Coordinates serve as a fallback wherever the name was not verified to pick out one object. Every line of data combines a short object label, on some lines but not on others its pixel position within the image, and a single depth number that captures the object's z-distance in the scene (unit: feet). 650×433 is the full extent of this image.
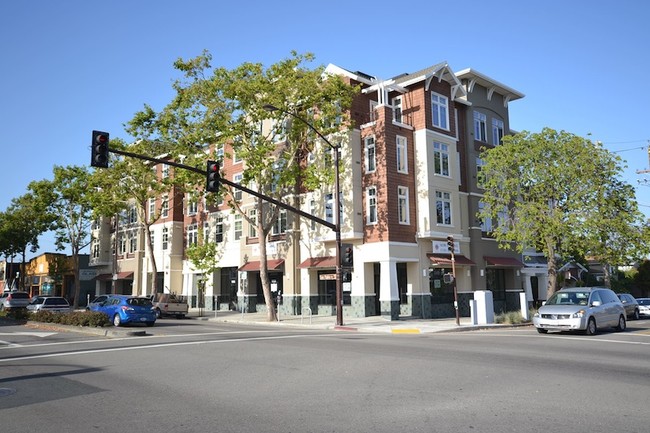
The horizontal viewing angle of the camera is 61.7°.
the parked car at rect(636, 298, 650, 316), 118.76
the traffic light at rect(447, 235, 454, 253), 88.14
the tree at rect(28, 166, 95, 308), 159.94
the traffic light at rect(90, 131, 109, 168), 55.13
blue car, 85.05
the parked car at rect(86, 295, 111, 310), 95.86
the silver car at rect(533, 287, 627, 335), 62.13
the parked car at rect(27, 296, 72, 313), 120.47
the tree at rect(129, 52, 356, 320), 98.07
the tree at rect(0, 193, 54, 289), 178.91
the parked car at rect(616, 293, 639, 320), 105.29
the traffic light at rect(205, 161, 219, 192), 65.32
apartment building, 106.01
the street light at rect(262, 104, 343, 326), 86.63
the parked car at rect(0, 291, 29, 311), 143.23
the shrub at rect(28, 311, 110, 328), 72.28
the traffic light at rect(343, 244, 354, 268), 85.44
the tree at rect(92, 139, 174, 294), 136.77
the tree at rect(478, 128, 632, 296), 100.48
